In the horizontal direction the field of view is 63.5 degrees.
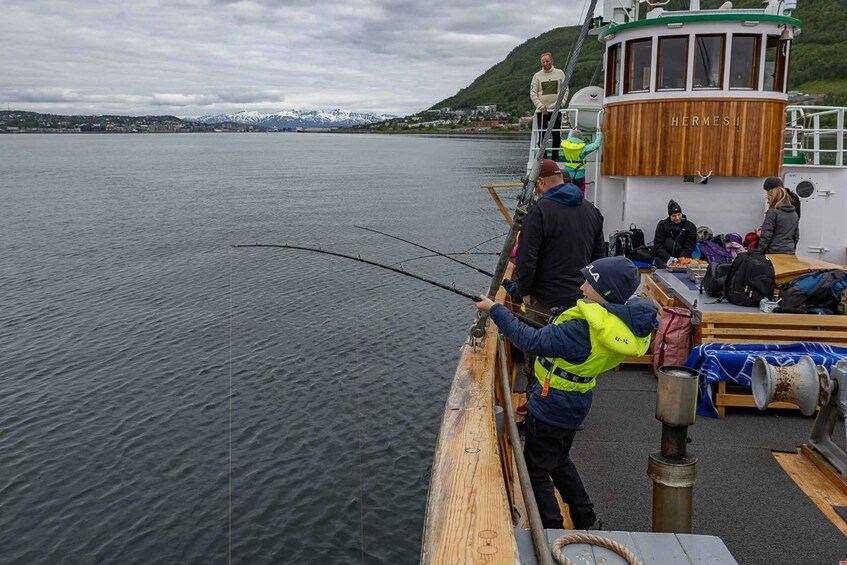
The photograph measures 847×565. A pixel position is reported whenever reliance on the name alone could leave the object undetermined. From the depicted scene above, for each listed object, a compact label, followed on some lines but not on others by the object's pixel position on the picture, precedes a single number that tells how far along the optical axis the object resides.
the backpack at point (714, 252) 10.12
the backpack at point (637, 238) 11.29
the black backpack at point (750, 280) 7.53
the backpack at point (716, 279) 7.86
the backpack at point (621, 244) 10.94
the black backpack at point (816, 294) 7.12
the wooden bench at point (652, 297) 8.09
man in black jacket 5.38
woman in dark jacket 9.54
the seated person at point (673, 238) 10.53
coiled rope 2.75
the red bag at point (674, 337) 7.30
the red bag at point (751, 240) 10.54
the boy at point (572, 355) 3.62
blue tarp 6.43
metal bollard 3.33
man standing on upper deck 14.68
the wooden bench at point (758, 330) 6.61
